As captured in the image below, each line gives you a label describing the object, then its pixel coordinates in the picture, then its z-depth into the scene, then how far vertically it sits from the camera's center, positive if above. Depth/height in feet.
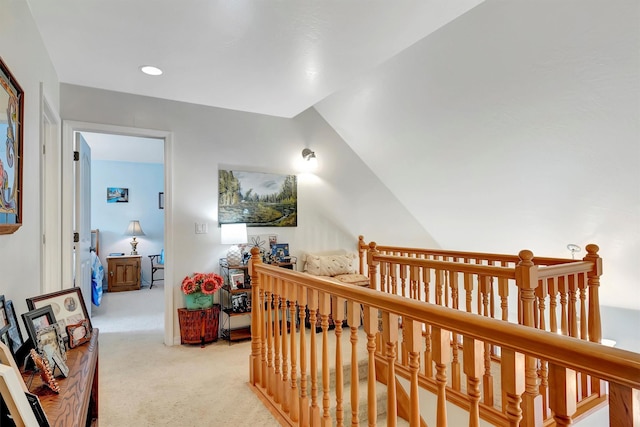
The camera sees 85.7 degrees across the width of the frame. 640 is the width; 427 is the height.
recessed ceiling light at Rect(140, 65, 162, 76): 8.30 +3.68
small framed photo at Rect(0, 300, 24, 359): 3.53 -1.19
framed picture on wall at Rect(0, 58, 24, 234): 4.14 +0.92
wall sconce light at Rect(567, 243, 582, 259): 9.86 -1.01
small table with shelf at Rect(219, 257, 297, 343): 10.83 -2.71
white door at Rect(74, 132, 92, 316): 9.86 +0.08
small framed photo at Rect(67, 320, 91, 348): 4.56 -1.53
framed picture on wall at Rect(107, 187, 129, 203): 20.94 +1.55
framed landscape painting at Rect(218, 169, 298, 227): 11.60 +0.68
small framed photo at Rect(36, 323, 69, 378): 3.60 -1.35
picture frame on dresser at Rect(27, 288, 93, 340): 4.46 -1.16
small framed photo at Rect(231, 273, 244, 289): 10.82 -1.97
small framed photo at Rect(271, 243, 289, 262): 12.19 -1.21
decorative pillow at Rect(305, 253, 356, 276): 12.54 -1.77
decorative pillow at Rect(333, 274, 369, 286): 12.39 -2.26
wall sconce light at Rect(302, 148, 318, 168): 12.93 +2.27
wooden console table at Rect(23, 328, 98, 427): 3.02 -1.69
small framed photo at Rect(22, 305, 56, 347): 3.63 -1.11
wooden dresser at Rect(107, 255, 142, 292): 19.29 -2.99
